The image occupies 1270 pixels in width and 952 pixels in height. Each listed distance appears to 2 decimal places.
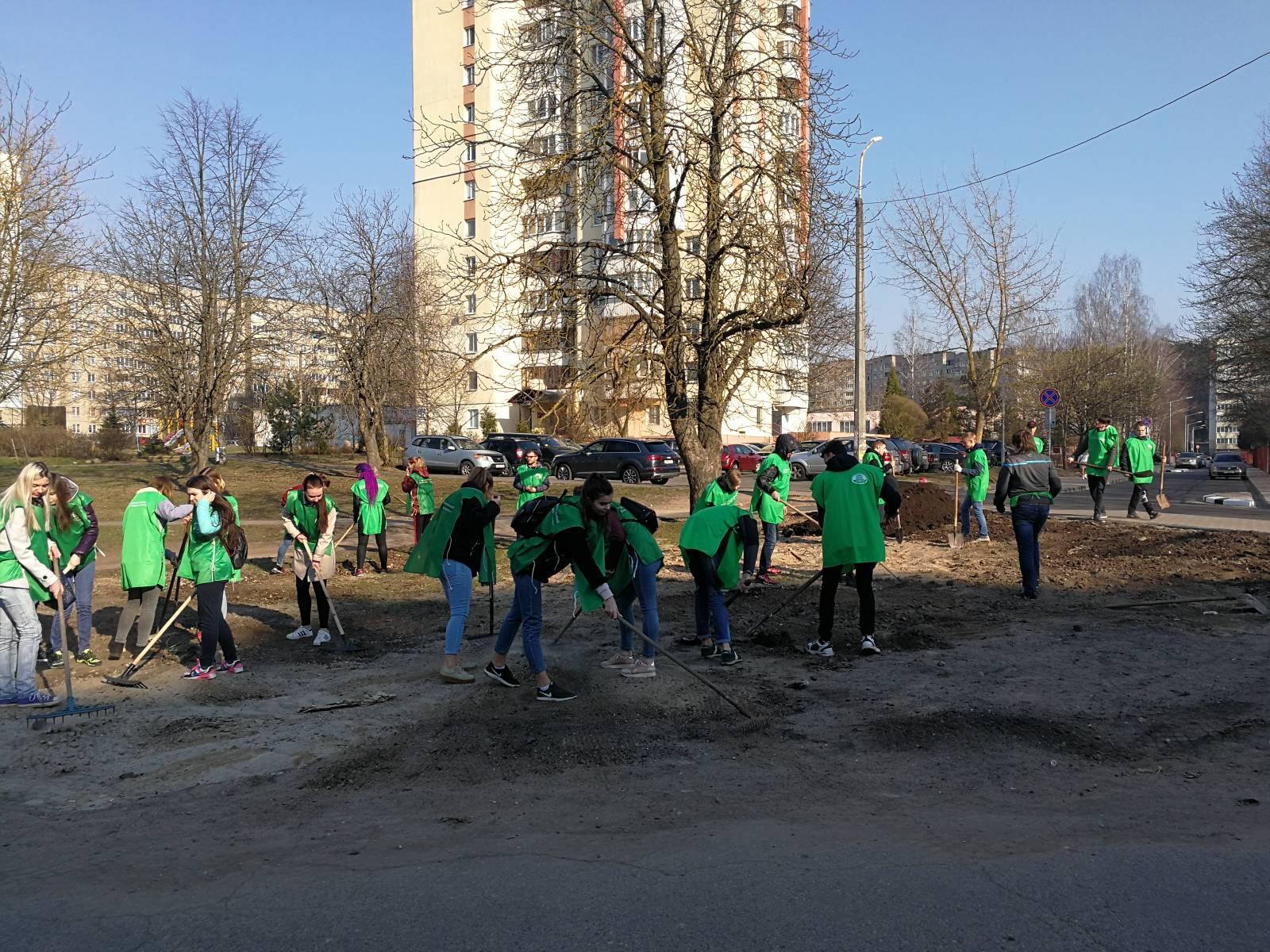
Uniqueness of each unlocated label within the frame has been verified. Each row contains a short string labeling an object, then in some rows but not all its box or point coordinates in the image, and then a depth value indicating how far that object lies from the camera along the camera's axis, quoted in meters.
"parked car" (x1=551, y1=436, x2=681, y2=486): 31.89
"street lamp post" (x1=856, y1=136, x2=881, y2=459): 20.27
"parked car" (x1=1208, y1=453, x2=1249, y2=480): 46.56
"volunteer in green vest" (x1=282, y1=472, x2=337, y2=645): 8.99
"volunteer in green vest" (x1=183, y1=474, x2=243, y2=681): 7.64
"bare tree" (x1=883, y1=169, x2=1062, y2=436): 30.06
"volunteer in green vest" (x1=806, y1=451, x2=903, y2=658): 8.02
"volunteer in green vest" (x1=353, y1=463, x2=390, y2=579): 12.56
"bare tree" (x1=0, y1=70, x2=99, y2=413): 17.30
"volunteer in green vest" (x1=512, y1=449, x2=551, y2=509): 10.20
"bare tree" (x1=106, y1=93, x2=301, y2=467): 23.84
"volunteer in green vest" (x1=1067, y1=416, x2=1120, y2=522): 17.22
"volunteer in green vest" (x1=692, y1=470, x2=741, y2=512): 9.47
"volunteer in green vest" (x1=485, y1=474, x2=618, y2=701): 6.94
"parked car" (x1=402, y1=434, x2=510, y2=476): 35.72
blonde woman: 6.93
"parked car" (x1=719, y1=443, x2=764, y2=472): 37.50
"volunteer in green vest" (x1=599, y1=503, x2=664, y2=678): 7.19
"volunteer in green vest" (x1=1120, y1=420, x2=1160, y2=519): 16.94
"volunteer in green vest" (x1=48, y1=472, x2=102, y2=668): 7.69
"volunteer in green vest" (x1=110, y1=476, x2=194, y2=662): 8.28
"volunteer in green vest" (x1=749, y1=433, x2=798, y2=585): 11.95
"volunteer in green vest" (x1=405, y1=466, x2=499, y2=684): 7.61
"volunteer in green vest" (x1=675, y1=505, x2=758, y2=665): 7.86
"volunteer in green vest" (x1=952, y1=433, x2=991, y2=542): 14.99
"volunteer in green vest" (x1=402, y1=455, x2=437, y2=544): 13.45
